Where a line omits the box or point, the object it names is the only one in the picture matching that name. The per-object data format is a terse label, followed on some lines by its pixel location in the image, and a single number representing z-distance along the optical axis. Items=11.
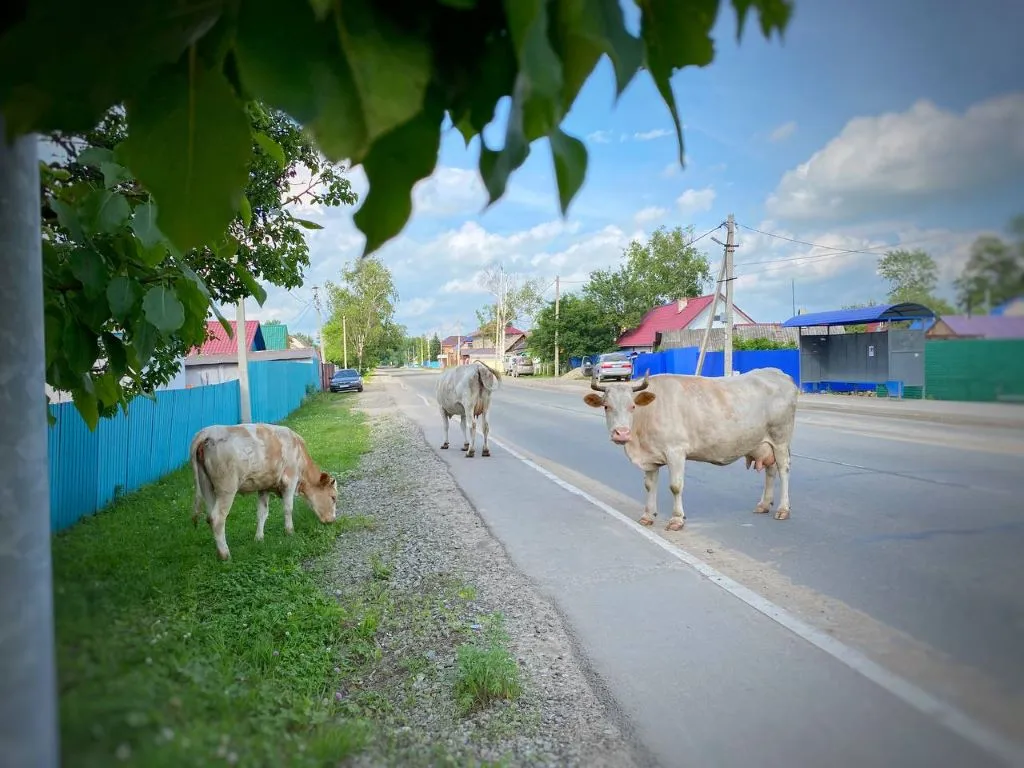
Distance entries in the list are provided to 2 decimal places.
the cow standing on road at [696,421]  6.19
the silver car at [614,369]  34.50
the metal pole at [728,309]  21.67
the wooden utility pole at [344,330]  55.07
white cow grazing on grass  5.48
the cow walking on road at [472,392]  11.78
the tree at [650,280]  48.78
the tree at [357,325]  43.35
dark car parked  36.31
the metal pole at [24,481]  0.53
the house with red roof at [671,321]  44.91
